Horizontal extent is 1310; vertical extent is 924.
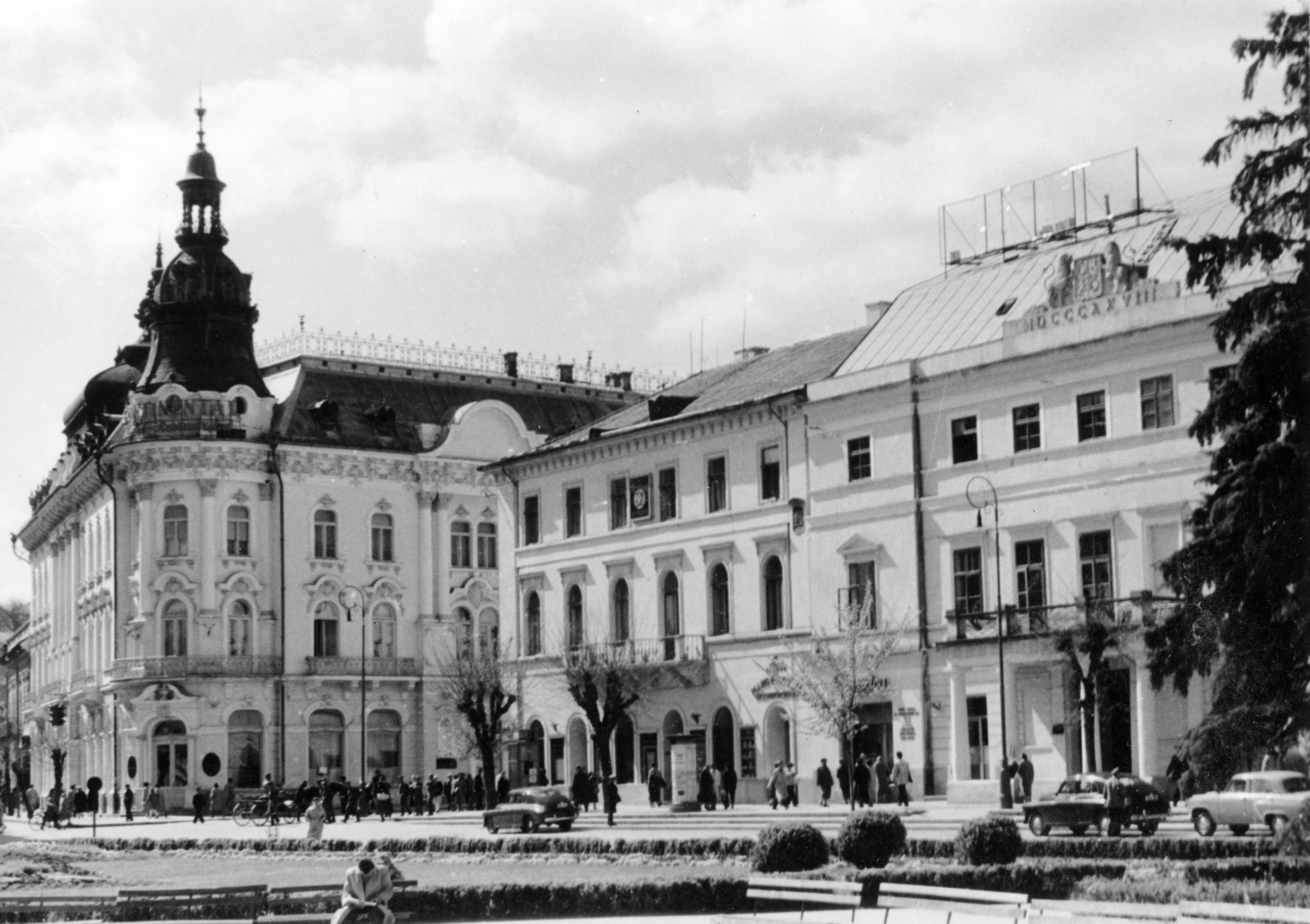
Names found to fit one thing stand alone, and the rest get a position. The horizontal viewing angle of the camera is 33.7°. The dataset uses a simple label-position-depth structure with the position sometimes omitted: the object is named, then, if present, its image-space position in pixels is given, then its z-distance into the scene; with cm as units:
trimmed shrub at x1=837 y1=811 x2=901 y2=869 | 3089
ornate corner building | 8556
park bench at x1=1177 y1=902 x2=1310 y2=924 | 1850
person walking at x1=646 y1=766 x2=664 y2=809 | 5781
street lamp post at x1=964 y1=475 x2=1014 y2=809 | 4641
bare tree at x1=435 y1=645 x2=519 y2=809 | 6378
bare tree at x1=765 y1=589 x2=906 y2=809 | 5569
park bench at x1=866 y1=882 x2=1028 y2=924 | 2172
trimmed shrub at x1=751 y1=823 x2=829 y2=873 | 3028
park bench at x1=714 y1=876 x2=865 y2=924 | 2392
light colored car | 3644
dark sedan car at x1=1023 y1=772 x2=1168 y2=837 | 3819
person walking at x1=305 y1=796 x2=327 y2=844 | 4838
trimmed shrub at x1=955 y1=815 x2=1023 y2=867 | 2977
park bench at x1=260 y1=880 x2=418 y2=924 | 2766
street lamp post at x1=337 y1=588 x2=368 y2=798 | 8254
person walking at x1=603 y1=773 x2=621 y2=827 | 5062
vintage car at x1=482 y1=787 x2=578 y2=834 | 4997
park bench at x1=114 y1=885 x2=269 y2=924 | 2903
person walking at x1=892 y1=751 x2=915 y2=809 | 5056
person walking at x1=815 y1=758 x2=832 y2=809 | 5394
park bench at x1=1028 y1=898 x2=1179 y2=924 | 1997
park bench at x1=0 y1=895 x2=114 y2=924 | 2966
